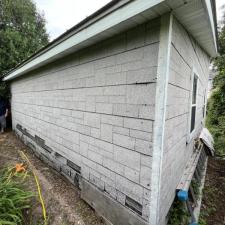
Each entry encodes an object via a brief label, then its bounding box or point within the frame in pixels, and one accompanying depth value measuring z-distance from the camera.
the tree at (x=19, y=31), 7.88
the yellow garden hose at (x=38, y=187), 2.50
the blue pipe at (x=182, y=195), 2.37
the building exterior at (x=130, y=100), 1.68
